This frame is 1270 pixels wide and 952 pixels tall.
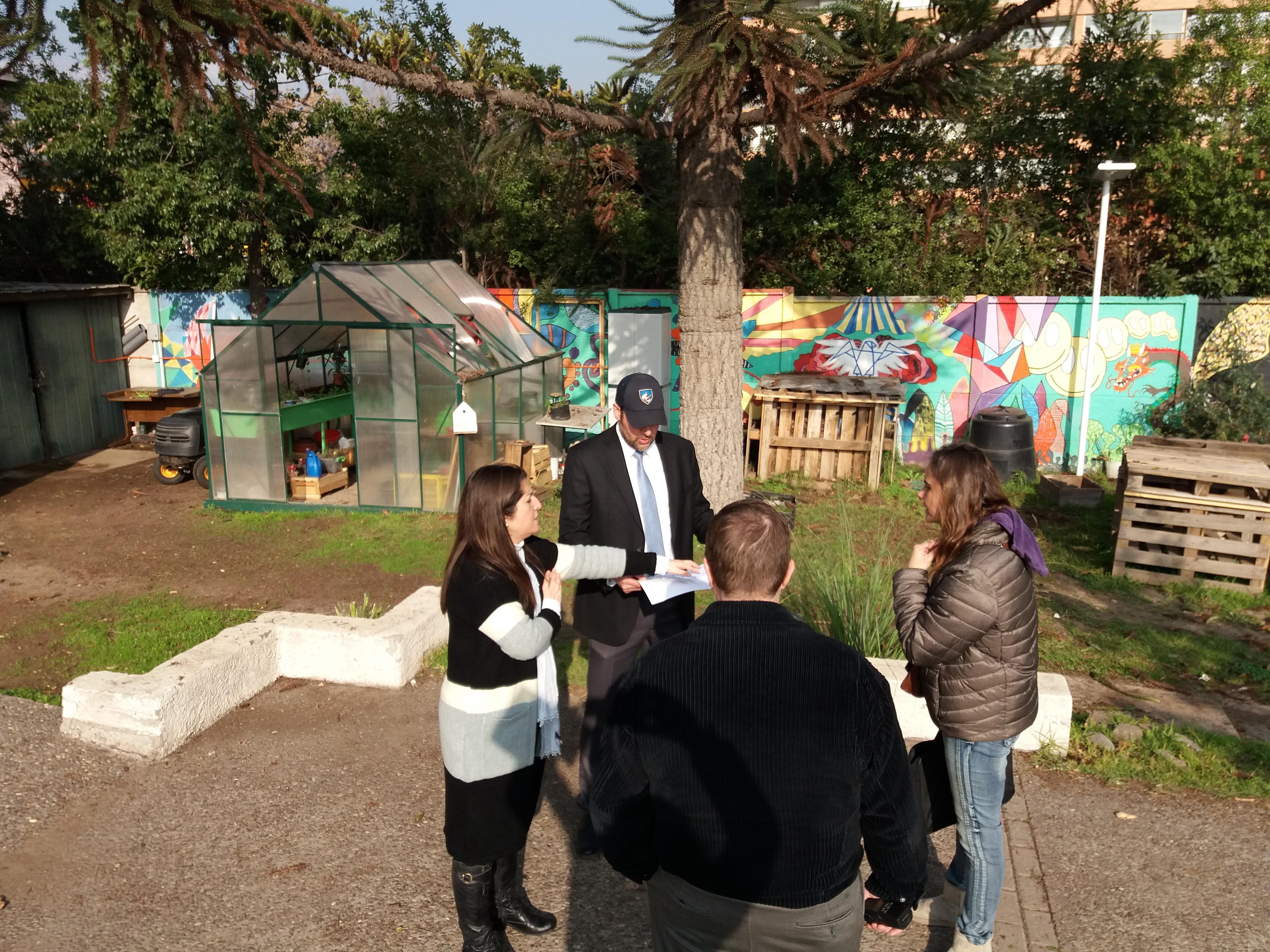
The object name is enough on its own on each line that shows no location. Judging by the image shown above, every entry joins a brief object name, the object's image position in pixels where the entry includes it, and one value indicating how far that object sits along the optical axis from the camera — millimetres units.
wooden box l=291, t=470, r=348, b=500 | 11219
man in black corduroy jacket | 2020
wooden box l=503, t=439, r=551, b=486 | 11445
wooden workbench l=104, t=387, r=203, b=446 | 14961
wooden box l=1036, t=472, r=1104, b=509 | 10727
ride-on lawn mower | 12391
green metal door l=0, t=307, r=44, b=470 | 13883
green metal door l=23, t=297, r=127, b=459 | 14570
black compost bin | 11609
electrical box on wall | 14203
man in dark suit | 4223
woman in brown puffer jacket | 3047
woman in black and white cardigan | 3166
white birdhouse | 10242
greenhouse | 10516
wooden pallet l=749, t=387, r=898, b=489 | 11555
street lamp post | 10828
